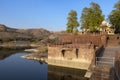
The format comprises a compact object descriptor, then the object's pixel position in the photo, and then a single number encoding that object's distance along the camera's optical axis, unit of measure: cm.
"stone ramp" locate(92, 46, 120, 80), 727
